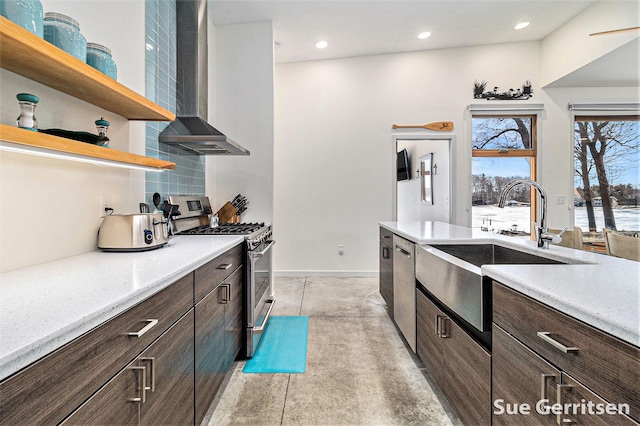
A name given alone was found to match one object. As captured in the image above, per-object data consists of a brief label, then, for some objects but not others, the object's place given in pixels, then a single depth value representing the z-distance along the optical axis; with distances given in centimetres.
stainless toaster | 152
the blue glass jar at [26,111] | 107
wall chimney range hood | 247
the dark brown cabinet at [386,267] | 276
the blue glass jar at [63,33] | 117
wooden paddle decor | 453
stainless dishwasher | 212
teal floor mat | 209
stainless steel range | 214
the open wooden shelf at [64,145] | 89
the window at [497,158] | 466
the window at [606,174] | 443
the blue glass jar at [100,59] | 140
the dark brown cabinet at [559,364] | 67
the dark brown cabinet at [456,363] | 122
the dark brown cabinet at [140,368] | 59
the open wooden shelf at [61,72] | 92
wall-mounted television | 648
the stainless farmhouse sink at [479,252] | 191
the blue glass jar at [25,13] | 97
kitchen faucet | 157
